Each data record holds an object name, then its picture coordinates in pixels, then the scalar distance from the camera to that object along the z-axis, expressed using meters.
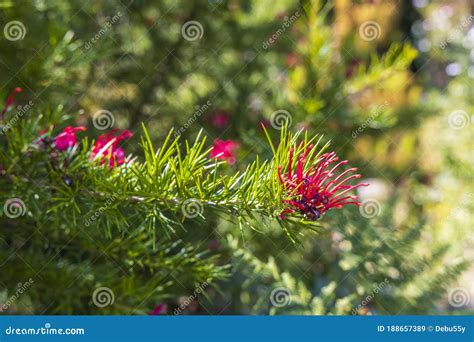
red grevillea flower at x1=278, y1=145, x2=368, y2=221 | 0.38
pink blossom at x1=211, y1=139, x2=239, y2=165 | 0.50
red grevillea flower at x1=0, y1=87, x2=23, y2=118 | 0.51
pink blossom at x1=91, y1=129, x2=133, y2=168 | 0.46
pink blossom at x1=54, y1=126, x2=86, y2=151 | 0.49
